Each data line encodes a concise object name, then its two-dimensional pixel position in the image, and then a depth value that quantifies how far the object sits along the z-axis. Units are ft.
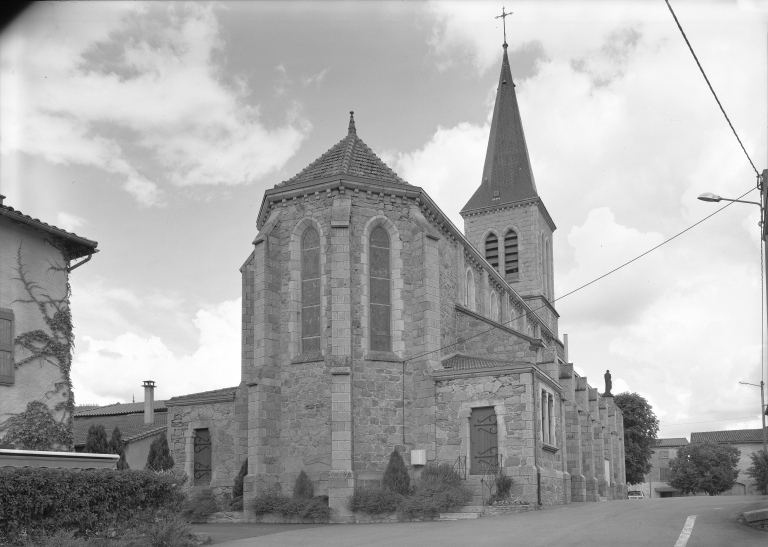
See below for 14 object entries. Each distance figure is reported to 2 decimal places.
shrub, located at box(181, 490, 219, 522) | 76.87
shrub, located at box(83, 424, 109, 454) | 95.25
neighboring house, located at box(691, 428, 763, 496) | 241.96
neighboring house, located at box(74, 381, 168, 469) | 121.29
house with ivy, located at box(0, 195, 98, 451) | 59.06
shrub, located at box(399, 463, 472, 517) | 69.92
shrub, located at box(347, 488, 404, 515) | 72.69
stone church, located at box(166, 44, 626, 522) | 77.51
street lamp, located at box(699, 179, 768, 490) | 55.01
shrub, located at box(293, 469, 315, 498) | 76.07
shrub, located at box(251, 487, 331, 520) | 73.56
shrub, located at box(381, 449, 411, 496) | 75.77
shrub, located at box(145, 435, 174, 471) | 86.79
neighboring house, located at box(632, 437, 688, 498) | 270.05
